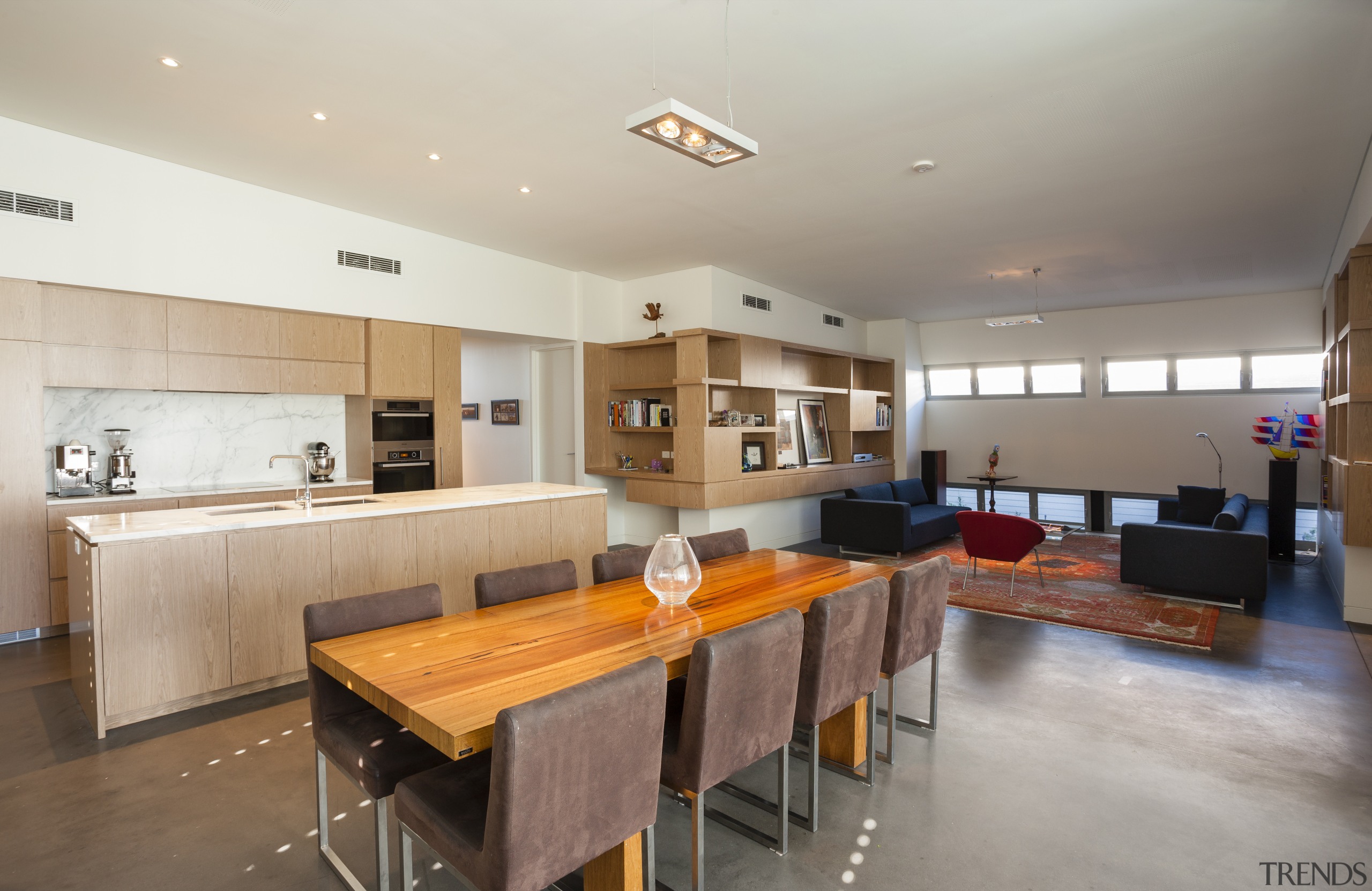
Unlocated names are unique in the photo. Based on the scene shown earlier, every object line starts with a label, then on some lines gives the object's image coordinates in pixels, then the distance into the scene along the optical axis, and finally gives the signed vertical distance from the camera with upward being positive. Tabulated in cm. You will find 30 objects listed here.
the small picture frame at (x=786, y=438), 823 -9
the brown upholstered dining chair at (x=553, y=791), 145 -83
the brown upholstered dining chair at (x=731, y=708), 194 -82
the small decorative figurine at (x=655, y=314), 735 +127
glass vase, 254 -51
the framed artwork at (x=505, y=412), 827 +26
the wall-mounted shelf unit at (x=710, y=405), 682 +29
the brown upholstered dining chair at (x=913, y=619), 285 -81
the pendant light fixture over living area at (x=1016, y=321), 771 +122
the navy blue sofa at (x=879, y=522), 711 -100
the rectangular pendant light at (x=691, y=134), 224 +103
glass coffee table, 786 -121
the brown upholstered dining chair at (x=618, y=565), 313 -62
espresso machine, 471 -23
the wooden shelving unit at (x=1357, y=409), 466 +11
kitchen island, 319 -76
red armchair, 564 -90
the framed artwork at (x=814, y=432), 867 -3
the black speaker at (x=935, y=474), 977 -66
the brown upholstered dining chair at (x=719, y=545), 361 -61
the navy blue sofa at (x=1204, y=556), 516 -102
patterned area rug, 483 -139
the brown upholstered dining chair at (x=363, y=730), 203 -95
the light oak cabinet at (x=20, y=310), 413 +77
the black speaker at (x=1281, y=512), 700 -89
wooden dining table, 172 -67
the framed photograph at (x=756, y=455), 768 -27
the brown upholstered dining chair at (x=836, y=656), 239 -82
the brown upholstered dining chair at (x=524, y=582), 272 -61
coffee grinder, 489 -21
